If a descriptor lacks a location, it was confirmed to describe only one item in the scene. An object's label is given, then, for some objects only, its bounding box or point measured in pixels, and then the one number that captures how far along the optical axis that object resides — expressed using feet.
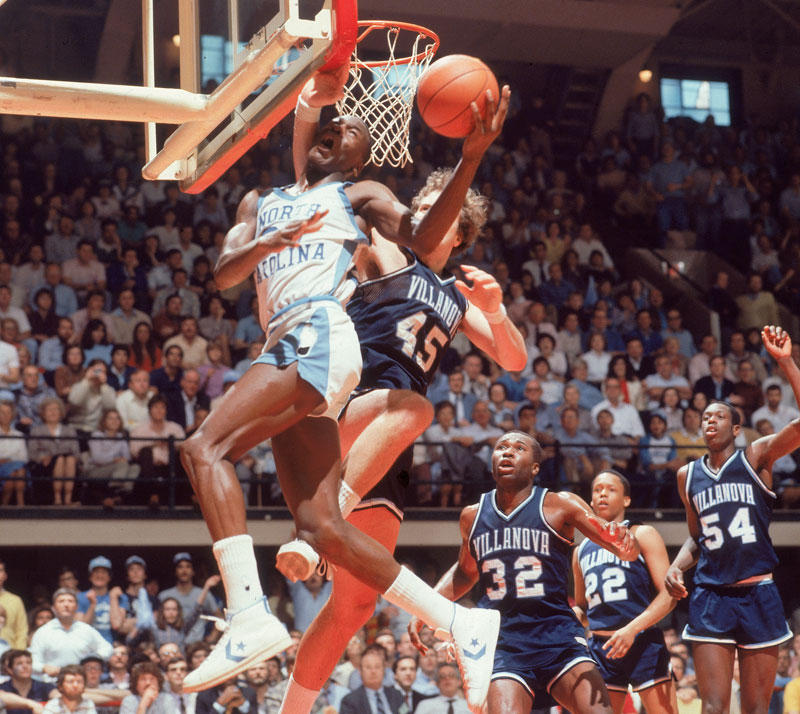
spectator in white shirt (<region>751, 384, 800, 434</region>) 40.70
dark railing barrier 34.42
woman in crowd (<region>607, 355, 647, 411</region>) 40.32
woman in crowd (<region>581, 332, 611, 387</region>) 41.04
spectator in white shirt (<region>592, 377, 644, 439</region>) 38.93
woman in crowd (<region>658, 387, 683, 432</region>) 39.89
